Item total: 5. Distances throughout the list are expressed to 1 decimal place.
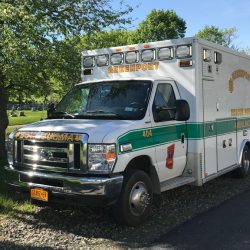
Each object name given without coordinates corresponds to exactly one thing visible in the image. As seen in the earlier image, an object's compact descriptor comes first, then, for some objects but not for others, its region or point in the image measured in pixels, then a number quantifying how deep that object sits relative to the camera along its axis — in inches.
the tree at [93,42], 376.5
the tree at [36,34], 285.7
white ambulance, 152.2
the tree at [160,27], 1054.3
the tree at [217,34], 1414.0
